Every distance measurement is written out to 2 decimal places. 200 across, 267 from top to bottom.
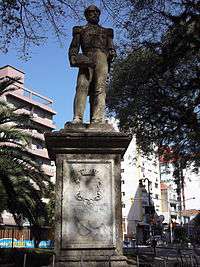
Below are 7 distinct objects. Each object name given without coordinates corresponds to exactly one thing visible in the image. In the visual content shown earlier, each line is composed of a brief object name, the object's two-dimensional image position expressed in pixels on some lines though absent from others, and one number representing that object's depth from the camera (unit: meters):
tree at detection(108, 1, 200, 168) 17.41
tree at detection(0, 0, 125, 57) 8.03
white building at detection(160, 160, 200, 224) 85.62
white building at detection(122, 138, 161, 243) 74.50
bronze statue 7.12
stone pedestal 6.08
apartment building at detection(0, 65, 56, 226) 52.94
